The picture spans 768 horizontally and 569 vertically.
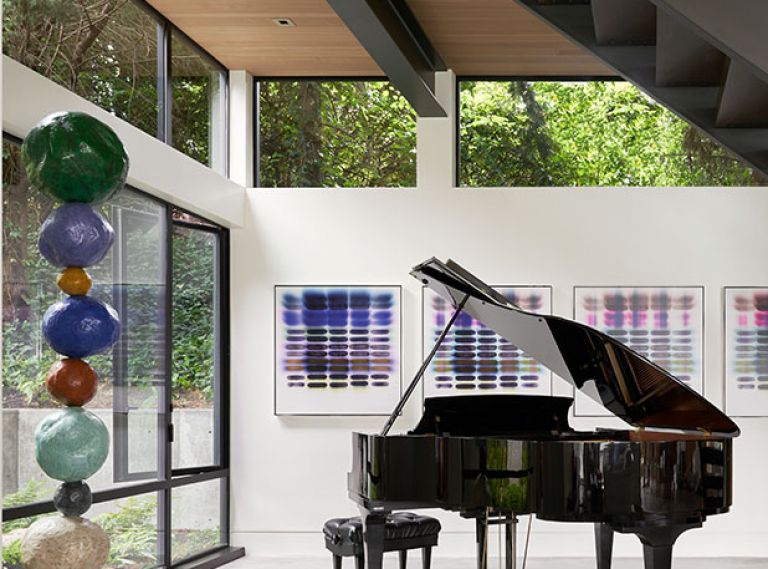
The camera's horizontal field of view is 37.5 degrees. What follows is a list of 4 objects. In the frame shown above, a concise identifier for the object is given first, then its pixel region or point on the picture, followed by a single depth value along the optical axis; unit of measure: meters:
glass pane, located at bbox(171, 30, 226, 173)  6.83
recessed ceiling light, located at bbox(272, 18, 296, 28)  6.47
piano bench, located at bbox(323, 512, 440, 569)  5.51
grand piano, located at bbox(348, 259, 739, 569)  4.21
